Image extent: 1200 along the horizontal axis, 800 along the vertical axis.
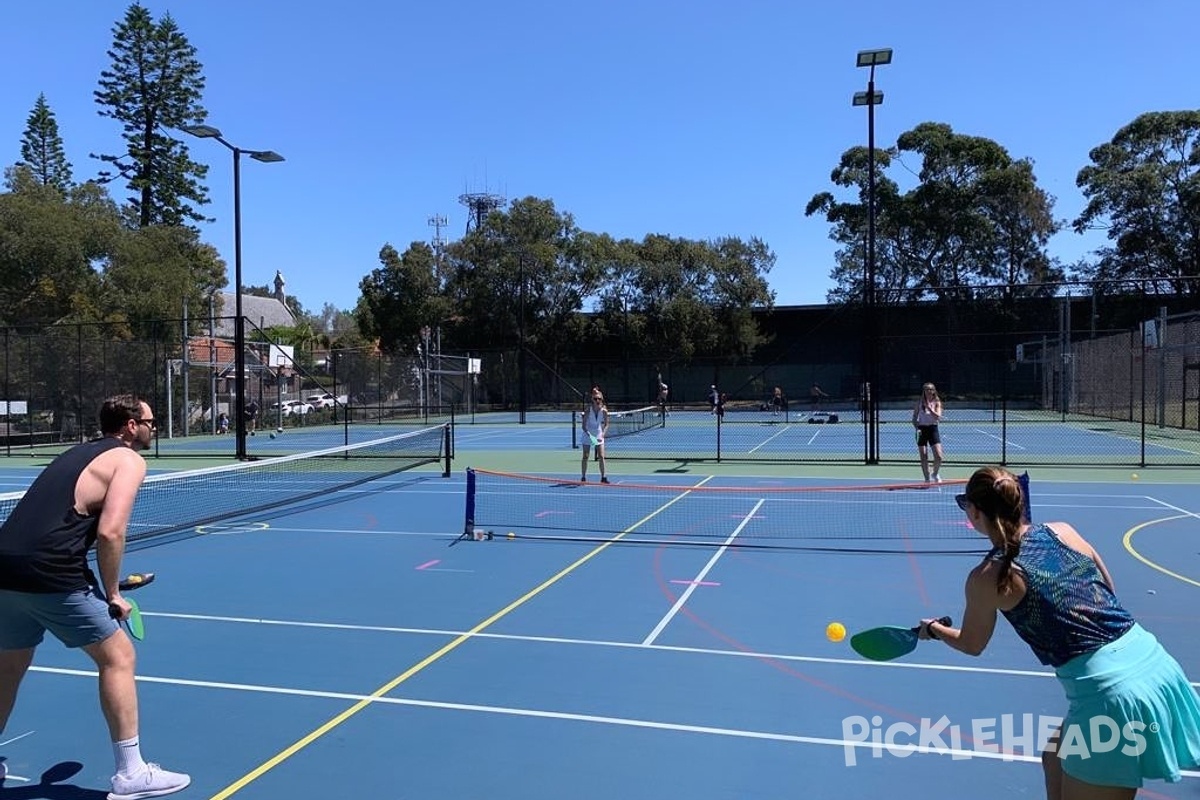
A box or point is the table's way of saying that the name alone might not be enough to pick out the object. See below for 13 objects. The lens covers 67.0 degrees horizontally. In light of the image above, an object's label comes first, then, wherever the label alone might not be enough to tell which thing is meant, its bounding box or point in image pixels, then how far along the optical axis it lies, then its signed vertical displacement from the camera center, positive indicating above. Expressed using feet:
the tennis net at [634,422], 93.35 -4.68
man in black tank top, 12.10 -2.53
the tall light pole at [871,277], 57.93 +7.07
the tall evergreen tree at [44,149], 150.92 +39.69
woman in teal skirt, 8.23 -2.56
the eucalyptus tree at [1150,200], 160.45 +32.51
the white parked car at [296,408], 134.93 -3.57
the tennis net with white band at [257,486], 39.86 -5.95
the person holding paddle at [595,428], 51.98 -2.58
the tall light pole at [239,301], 65.46 +6.38
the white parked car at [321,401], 149.88 -2.96
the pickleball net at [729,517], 33.91 -5.90
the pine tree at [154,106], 146.00 +45.58
